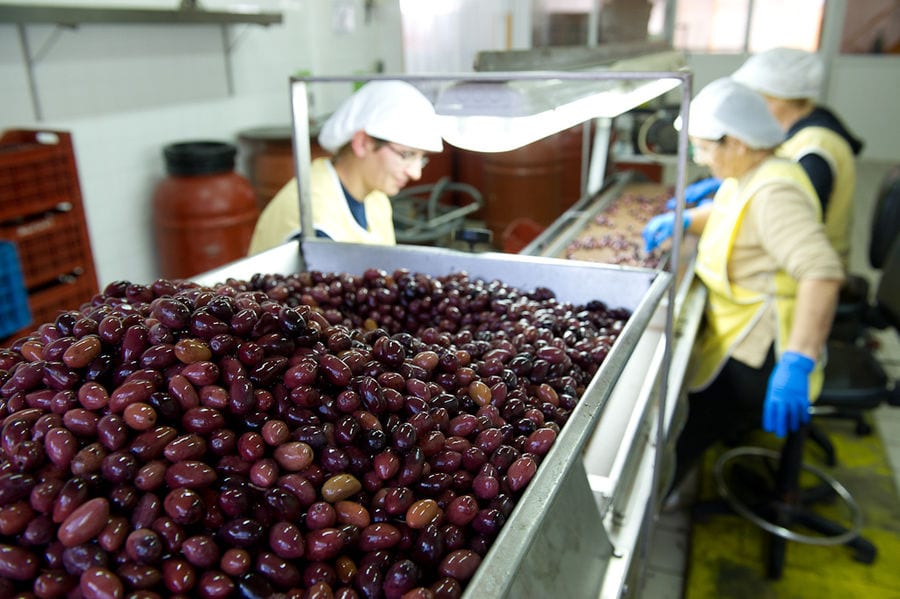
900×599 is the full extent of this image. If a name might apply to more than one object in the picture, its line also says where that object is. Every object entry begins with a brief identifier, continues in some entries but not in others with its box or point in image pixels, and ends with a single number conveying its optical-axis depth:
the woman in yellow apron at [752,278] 2.15
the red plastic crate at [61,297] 2.82
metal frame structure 0.76
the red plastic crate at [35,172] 2.64
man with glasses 1.92
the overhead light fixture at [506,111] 1.31
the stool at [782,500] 2.52
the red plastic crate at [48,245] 2.75
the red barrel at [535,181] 5.15
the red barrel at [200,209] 3.68
